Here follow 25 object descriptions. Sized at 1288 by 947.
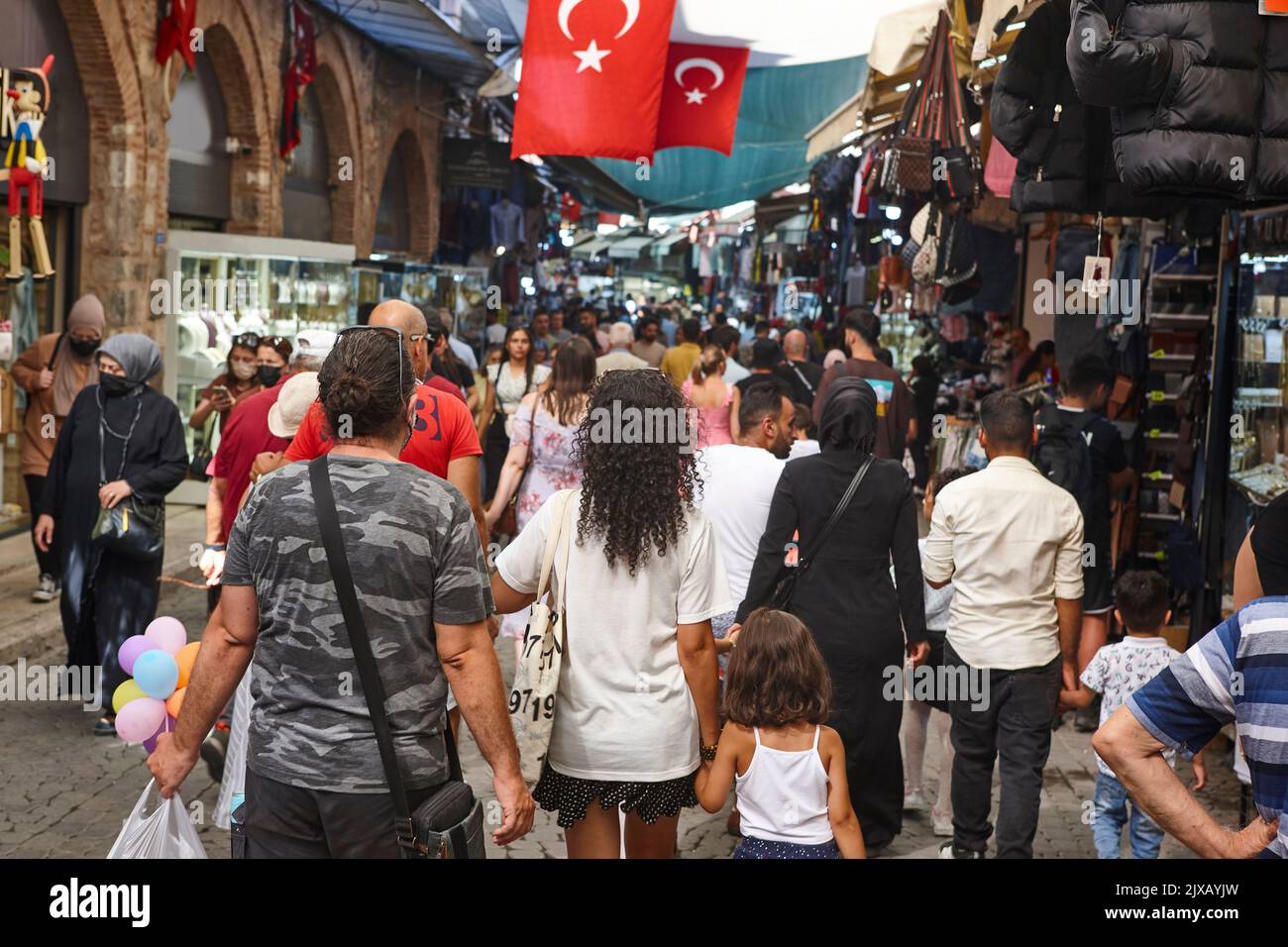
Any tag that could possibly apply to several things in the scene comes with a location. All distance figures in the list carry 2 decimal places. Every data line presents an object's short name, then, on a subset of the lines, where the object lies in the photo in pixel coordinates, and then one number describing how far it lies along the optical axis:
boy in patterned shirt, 5.47
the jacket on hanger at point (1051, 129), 6.12
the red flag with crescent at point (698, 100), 9.68
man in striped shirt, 2.79
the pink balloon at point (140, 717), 5.24
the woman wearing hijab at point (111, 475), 7.36
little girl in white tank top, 3.98
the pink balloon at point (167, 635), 5.48
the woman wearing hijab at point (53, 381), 9.75
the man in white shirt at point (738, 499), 5.79
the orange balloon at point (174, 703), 5.21
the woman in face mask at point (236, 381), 8.80
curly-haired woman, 4.00
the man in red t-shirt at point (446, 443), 5.13
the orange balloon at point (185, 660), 5.32
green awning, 14.38
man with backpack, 7.38
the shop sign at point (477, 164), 22.40
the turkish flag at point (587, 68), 7.93
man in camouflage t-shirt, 3.32
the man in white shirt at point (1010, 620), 5.30
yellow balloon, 5.43
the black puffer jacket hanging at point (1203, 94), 4.59
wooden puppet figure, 9.98
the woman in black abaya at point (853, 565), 5.25
